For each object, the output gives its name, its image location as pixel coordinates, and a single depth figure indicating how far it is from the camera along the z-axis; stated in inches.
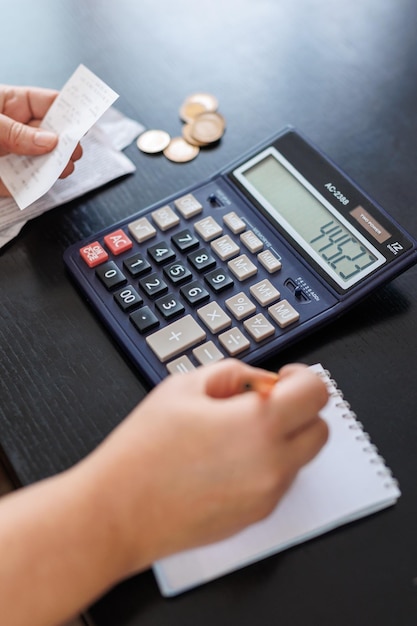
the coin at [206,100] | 31.6
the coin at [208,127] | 30.3
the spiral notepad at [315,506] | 18.8
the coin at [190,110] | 31.3
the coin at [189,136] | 30.3
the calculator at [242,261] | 23.0
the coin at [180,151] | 29.8
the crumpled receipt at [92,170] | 27.6
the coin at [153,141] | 30.1
